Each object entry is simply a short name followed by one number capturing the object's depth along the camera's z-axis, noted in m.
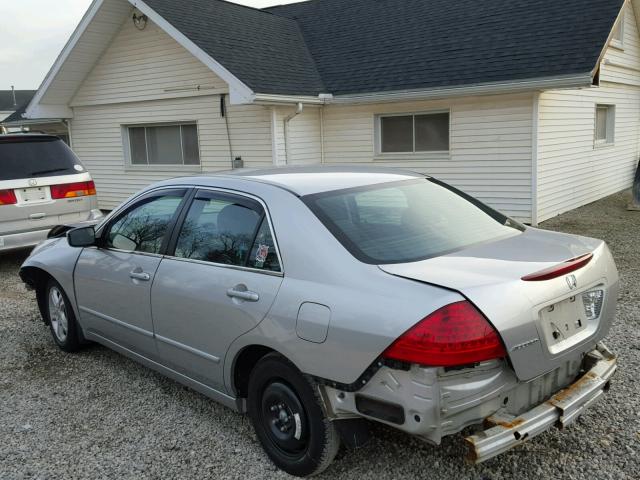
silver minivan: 7.99
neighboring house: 50.91
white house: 10.29
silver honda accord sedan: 2.59
